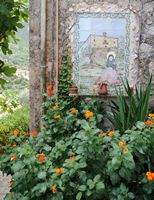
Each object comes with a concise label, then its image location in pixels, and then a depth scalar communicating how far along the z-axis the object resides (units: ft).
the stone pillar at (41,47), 12.87
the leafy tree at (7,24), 8.30
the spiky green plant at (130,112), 10.81
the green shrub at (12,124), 17.53
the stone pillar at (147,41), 12.46
